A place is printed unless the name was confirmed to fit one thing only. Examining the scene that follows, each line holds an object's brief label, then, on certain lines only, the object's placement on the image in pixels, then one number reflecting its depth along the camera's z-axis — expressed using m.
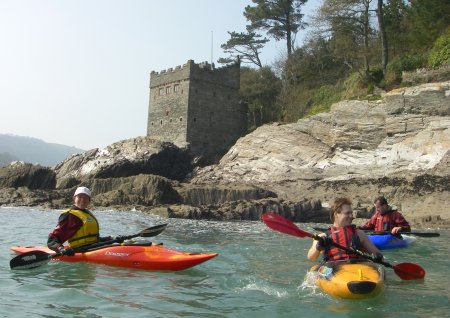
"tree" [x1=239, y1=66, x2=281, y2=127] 40.56
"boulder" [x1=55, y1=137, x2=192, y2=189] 29.48
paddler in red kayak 7.93
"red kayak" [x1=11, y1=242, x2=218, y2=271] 7.74
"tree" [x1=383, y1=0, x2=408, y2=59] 30.72
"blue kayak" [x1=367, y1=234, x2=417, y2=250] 10.43
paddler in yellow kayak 6.45
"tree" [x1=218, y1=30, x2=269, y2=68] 43.72
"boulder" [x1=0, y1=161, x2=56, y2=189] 25.69
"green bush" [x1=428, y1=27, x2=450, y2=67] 23.78
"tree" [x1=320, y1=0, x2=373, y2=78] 28.83
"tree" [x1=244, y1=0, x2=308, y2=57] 41.31
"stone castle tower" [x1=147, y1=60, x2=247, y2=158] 38.25
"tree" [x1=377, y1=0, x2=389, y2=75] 27.95
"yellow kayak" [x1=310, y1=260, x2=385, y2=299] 5.70
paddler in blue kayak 10.84
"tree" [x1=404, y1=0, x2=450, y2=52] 26.77
